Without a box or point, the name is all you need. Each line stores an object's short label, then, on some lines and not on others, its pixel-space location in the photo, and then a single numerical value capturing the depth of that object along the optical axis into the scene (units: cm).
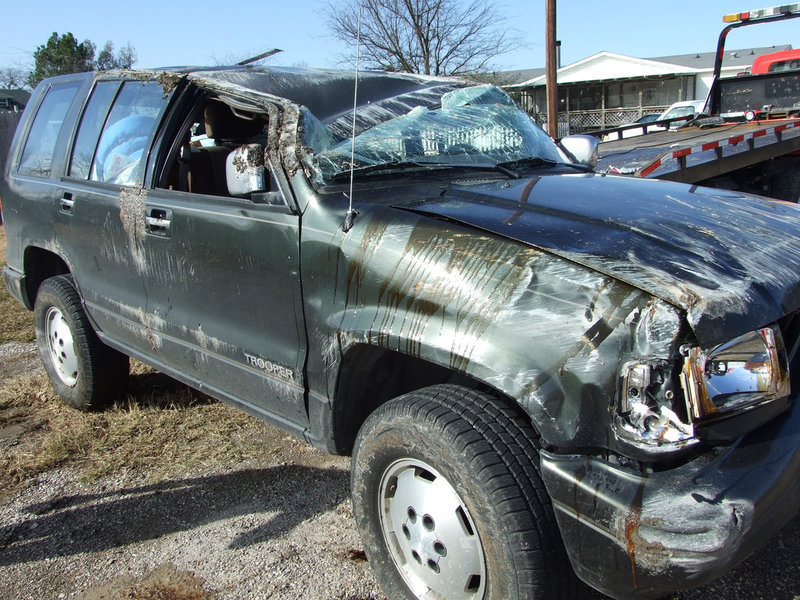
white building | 3553
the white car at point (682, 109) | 1889
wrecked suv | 163
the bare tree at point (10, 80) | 4603
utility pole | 1169
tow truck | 570
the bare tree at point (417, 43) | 3153
